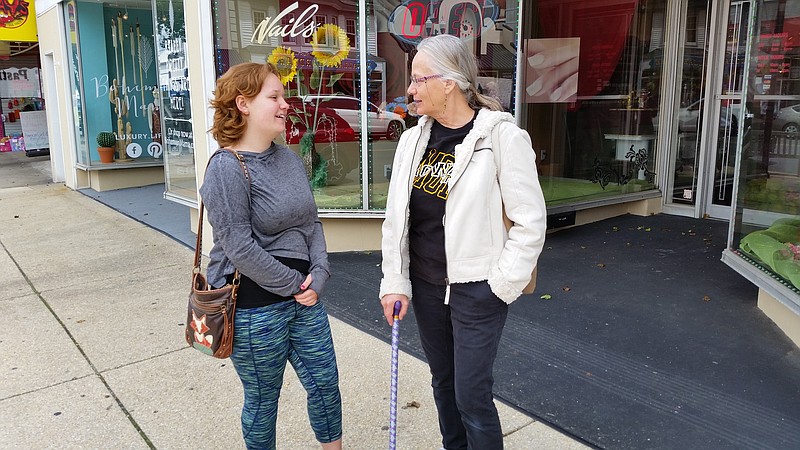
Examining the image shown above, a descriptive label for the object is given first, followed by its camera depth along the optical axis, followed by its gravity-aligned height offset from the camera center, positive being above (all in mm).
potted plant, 10625 -566
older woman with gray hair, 2188 -396
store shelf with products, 17922 -182
